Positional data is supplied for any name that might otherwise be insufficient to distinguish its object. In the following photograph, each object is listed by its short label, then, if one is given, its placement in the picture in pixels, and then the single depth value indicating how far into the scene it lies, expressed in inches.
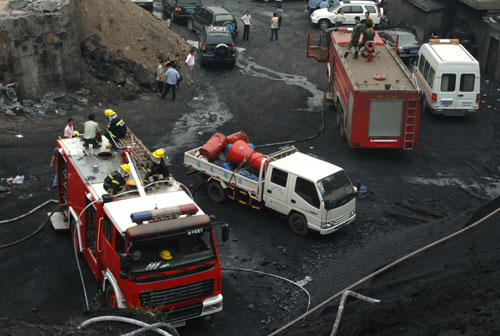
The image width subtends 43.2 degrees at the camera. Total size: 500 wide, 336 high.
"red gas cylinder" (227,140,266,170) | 658.8
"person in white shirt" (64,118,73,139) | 723.7
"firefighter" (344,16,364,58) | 886.4
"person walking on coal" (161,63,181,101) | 995.9
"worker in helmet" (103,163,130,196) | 484.7
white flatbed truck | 608.1
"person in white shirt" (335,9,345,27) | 1379.1
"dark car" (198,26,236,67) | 1158.3
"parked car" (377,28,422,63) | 1199.6
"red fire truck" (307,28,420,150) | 786.8
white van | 922.7
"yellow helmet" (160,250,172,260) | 434.0
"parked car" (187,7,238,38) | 1321.4
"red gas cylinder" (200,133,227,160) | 685.9
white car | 1435.8
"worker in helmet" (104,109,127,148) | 599.5
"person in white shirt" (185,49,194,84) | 1080.2
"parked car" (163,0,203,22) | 1443.2
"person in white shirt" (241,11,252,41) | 1349.2
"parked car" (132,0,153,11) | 1453.0
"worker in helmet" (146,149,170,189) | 532.8
